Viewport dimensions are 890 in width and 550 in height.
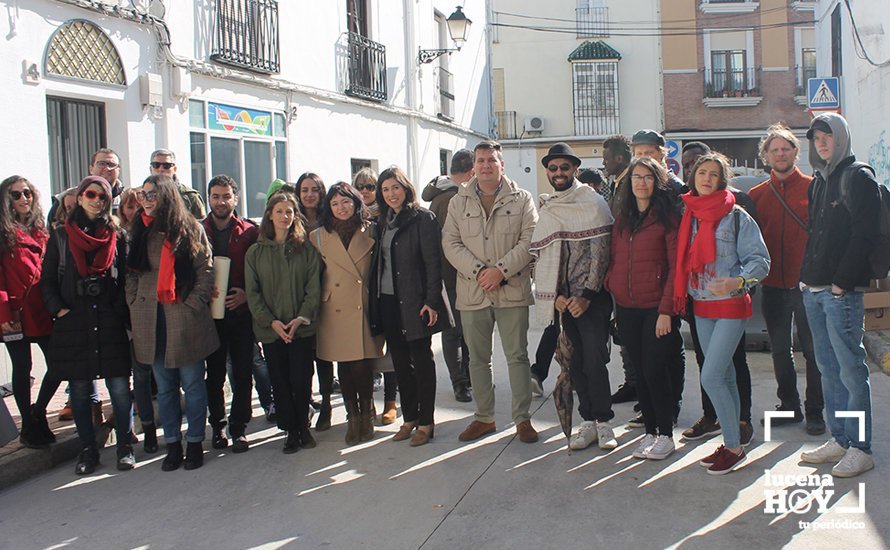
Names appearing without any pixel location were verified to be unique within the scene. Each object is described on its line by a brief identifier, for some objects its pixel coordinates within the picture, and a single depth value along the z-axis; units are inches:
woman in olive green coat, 223.8
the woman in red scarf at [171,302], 209.2
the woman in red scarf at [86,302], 208.8
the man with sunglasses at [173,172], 251.0
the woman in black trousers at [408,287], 225.3
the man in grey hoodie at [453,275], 273.6
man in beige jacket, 220.4
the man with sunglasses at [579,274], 209.2
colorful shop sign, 445.1
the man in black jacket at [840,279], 178.2
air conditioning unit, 1191.6
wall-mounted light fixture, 681.0
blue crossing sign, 459.0
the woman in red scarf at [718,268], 187.6
